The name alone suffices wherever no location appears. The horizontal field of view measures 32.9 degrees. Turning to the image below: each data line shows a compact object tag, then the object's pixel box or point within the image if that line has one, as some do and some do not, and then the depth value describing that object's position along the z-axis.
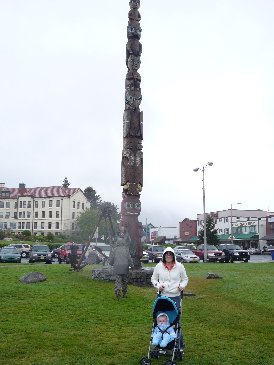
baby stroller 7.52
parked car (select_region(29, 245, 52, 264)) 37.47
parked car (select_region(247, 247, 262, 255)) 74.56
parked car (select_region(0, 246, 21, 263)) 36.03
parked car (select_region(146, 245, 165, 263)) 40.05
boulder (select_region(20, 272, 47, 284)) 18.03
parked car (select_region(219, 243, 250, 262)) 41.75
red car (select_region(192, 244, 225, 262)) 41.75
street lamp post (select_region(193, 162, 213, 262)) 40.49
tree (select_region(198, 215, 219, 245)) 62.82
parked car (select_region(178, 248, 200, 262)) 40.88
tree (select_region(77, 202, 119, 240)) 86.38
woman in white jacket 8.25
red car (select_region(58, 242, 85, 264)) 38.66
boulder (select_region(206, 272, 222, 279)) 21.62
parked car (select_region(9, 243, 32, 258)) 48.00
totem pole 19.55
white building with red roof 91.69
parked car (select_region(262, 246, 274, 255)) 74.47
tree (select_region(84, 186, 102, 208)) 122.19
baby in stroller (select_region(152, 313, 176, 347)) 7.42
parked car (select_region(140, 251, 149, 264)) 39.36
